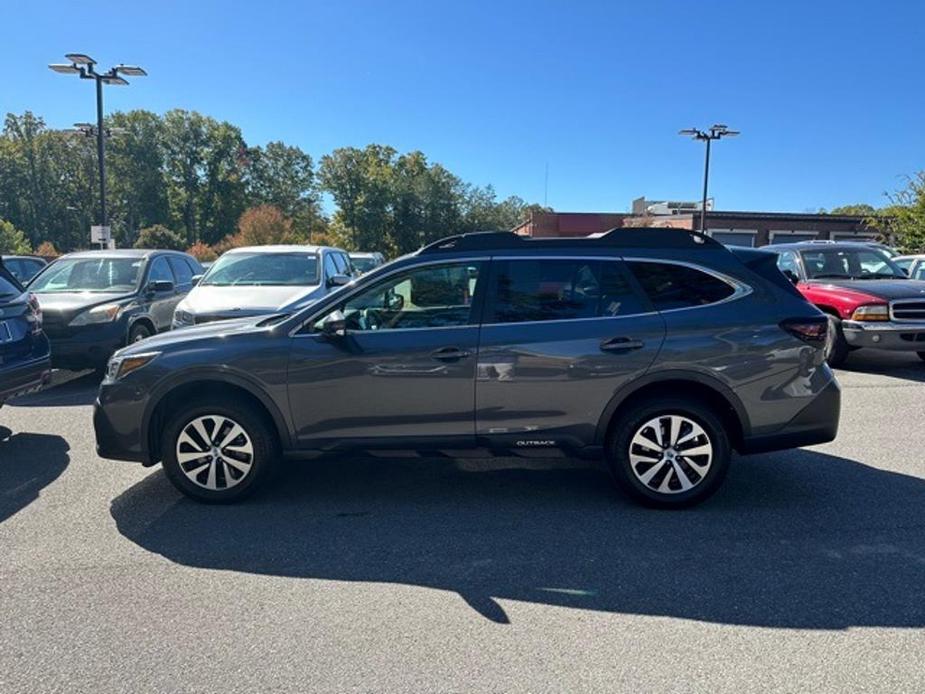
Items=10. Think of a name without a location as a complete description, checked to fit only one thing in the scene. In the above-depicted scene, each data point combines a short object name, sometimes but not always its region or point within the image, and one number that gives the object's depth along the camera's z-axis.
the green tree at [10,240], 46.62
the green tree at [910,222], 24.34
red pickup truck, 8.99
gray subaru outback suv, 4.38
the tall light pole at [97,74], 17.94
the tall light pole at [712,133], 28.59
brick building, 40.69
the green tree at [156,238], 52.75
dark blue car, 5.95
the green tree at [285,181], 78.12
